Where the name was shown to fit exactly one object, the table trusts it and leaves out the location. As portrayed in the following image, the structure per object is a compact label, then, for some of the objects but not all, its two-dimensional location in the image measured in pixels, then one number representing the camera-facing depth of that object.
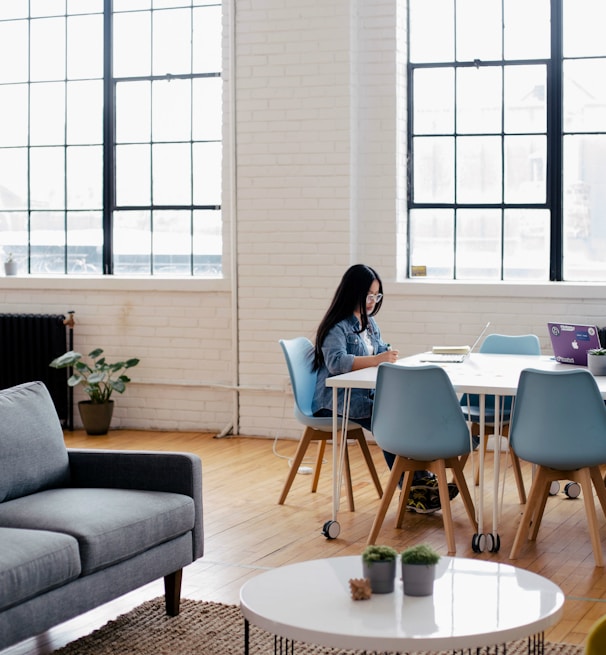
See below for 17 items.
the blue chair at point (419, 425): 4.59
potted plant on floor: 7.83
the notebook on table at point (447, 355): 5.62
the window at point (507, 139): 7.34
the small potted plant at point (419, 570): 2.83
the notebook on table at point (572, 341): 5.29
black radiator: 8.16
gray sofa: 3.15
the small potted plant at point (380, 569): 2.87
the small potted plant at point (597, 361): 5.05
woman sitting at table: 5.38
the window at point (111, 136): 8.11
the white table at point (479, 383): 4.64
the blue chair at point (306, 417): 5.46
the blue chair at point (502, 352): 5.77
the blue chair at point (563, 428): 4.38
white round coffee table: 2.57
